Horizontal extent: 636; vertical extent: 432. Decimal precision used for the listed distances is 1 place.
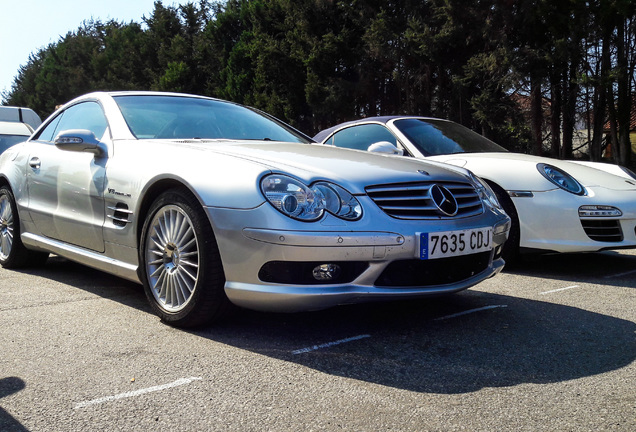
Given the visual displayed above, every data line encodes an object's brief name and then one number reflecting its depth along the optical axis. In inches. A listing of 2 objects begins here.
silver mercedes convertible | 118.3
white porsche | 197.2
